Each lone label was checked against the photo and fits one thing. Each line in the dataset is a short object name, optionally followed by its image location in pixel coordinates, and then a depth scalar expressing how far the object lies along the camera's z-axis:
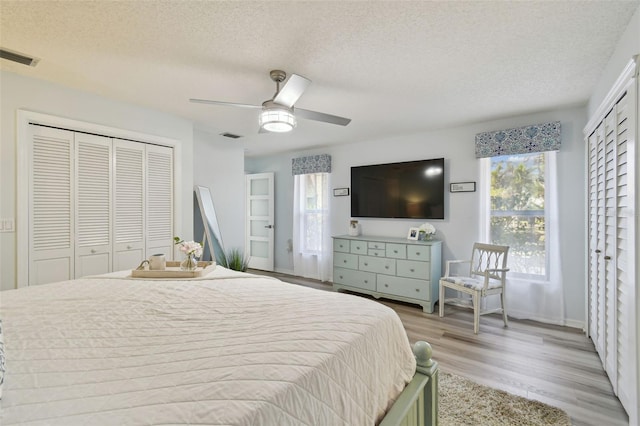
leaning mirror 4.01
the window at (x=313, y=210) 5.35
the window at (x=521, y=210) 3.50
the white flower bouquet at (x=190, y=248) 2.39
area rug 1.85
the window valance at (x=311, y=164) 5.15
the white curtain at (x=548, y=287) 3.36
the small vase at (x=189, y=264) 2.38
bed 0.80
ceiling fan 2.10
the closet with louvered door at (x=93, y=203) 2.66
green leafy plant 4.32
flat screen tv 4.14
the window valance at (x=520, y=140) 3.30
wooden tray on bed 2.21
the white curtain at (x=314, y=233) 5.27
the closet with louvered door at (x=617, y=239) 1.69
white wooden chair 3.21
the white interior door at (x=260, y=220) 6.03
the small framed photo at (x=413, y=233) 4.18
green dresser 3.81
